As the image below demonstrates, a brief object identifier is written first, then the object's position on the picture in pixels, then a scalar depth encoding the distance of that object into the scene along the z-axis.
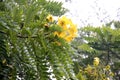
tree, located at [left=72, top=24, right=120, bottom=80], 5.69
